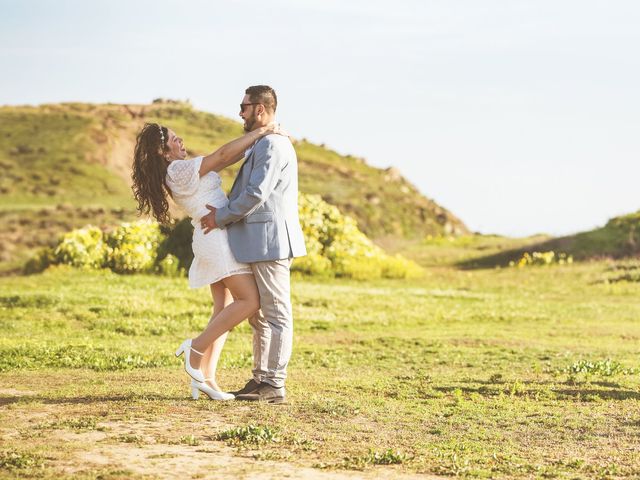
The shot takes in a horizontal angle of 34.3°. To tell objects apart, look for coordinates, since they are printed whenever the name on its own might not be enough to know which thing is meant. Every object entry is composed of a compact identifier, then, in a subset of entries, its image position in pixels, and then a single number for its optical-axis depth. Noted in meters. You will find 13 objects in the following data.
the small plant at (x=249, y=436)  7.47
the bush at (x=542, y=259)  34.47
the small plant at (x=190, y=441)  7.37
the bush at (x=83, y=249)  26.72
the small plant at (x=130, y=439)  7.38
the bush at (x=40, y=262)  27.66
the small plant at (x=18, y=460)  6.60
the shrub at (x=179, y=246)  26.78
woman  8.82
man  8.62
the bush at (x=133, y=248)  26.42
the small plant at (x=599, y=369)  12.64
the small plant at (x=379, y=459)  7.00
